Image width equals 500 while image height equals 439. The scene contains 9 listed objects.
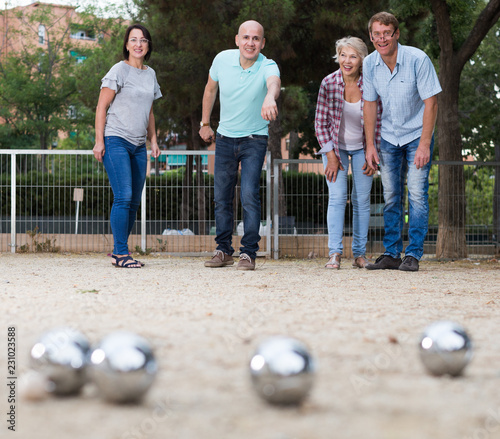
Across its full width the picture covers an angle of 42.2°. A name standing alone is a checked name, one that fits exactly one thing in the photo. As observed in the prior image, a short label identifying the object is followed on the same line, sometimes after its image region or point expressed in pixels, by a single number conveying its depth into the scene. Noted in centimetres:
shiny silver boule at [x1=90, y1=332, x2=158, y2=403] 186
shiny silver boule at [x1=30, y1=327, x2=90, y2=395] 195
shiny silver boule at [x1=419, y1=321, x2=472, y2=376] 217
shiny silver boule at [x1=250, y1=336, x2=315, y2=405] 185
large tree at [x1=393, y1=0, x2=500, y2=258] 890
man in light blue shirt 580
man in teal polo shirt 596
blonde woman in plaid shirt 615
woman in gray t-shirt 602
